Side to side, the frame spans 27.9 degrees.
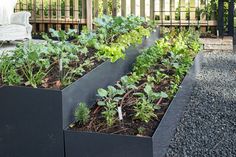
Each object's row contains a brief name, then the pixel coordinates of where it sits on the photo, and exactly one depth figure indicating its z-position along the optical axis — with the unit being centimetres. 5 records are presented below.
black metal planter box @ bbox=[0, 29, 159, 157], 289
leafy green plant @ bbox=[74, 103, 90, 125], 302
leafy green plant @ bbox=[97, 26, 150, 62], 373
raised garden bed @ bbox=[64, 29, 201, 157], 275
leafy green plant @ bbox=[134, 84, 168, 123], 314
